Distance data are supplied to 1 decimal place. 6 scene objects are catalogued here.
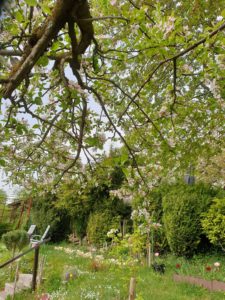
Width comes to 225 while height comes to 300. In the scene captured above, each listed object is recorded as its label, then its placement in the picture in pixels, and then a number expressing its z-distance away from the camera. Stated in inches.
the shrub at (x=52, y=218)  516.4
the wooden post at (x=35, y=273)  251.7
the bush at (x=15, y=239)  277.3
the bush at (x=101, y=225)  421.4
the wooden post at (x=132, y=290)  158.9
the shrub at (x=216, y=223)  279.9
